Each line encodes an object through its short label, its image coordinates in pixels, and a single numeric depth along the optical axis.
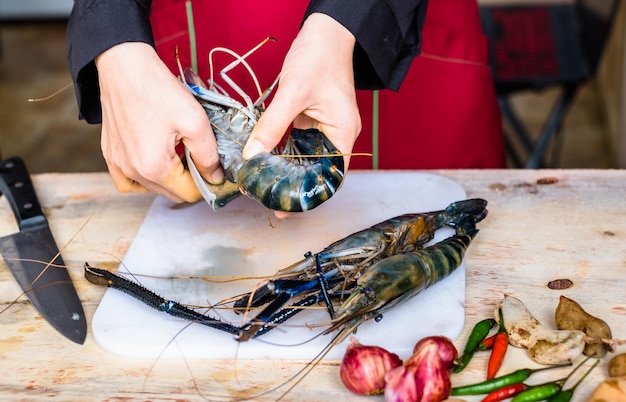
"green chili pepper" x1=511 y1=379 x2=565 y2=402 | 0.98
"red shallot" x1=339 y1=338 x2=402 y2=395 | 0.99
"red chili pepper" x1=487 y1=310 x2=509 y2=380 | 1.05
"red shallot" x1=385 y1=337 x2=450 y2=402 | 0.95
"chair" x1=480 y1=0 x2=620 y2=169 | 2.49
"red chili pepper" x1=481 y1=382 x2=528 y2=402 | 0.99
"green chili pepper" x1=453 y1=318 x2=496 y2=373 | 1.07
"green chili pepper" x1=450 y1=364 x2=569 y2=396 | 1.01
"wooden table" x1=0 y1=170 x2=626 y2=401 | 1.06
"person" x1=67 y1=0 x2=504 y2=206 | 1.24
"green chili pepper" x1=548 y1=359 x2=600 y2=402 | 0.97
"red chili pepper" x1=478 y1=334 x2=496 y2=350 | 1.09
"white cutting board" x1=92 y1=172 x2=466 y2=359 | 1.13
